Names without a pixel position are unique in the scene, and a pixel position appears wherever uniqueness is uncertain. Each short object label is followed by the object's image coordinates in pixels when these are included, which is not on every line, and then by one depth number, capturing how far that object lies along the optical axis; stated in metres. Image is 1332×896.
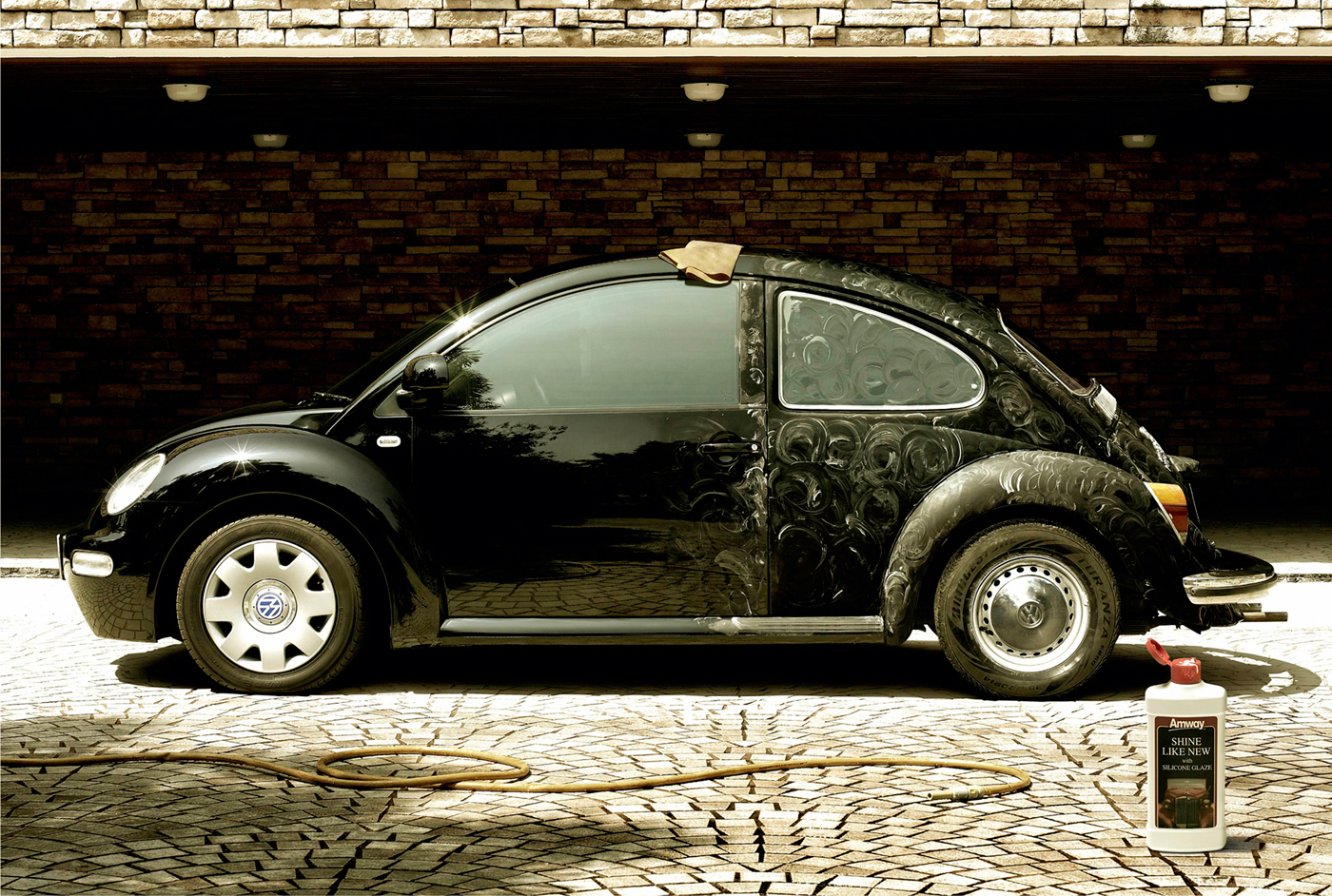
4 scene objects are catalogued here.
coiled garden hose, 4.97
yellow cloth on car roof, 6.66
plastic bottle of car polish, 4.32
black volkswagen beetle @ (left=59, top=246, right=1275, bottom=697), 6.36
